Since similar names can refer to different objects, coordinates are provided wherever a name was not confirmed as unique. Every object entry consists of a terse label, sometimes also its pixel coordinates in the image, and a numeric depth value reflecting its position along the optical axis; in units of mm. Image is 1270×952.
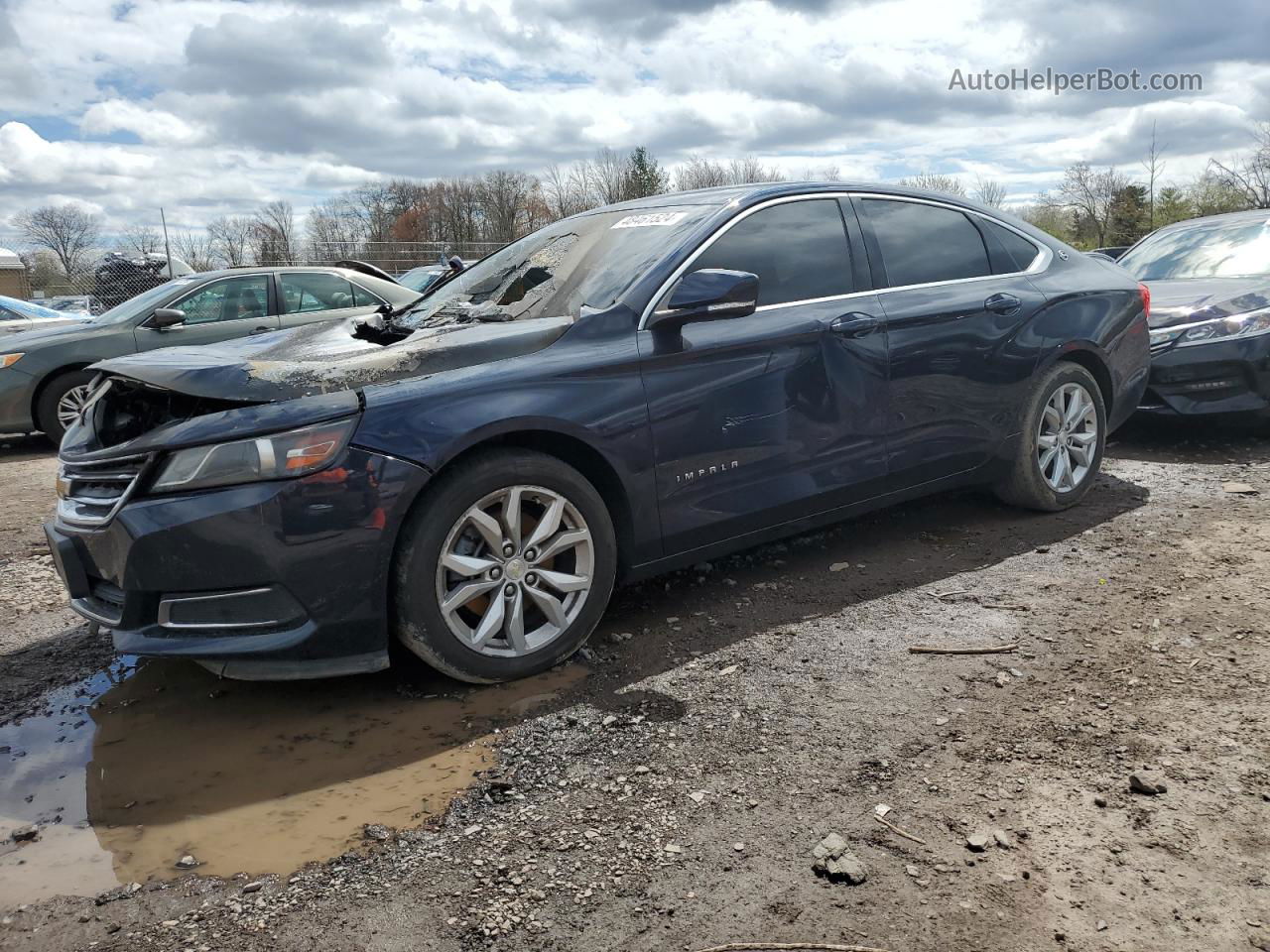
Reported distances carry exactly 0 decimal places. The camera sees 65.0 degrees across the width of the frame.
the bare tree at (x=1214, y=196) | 39438
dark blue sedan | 2988
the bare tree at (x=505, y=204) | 45344
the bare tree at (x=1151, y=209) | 44944
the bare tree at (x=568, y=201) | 47250
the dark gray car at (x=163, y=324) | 8570
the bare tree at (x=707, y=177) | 45456
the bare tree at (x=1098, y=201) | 49250
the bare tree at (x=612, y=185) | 50959
